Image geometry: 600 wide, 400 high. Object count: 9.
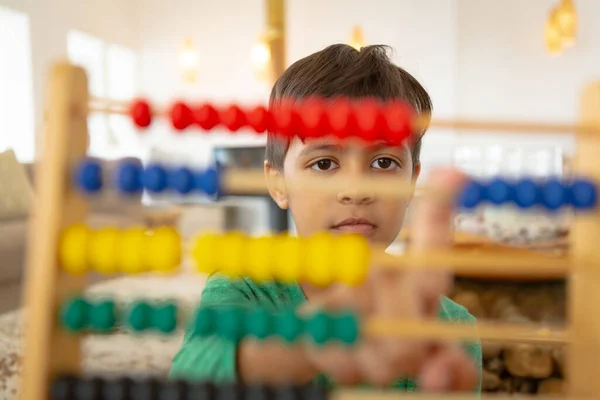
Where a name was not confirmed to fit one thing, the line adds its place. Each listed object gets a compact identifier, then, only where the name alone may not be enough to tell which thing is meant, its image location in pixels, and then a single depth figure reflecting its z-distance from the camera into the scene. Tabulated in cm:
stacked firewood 166
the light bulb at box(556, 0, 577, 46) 430
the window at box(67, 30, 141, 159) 533
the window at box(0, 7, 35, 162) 433
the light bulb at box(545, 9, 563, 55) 445
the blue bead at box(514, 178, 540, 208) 59
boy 55
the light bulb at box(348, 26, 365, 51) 535
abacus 54
